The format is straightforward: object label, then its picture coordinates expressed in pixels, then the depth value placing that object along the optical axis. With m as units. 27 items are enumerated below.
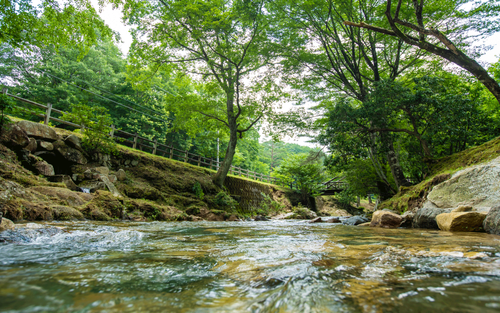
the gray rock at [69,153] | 7.65
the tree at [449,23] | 5.93
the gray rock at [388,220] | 5.96
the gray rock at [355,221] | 7.95
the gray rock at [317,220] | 9.70
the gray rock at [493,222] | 3.04
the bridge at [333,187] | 23.33
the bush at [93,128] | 8.71
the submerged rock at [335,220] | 9.52
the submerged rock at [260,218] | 12.12
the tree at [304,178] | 20.81
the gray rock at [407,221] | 5.80
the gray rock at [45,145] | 7.24
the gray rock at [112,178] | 8.46
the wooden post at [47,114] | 8.87
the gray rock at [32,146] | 6.77
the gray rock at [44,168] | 6.48
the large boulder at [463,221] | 3.49
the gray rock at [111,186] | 7.61
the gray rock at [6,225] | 2.52
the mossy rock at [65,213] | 4.59
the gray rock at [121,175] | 9.01
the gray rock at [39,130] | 6.98
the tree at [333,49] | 9.73
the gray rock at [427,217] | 4.84
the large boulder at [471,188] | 4.41
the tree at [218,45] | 9.53
